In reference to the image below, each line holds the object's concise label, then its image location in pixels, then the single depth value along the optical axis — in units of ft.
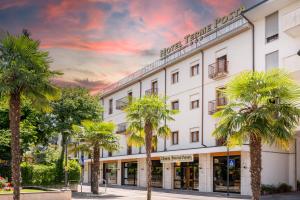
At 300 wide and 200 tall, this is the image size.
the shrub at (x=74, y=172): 76.97
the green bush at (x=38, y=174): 72.93
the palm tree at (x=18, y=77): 39.43
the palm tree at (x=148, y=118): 51.60
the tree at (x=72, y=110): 92.33
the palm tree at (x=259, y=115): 32.69
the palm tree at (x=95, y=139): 68.76
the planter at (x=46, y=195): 46.37
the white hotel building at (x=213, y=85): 60.72
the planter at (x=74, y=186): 76.57
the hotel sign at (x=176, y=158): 75.47
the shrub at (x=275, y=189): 62.54
